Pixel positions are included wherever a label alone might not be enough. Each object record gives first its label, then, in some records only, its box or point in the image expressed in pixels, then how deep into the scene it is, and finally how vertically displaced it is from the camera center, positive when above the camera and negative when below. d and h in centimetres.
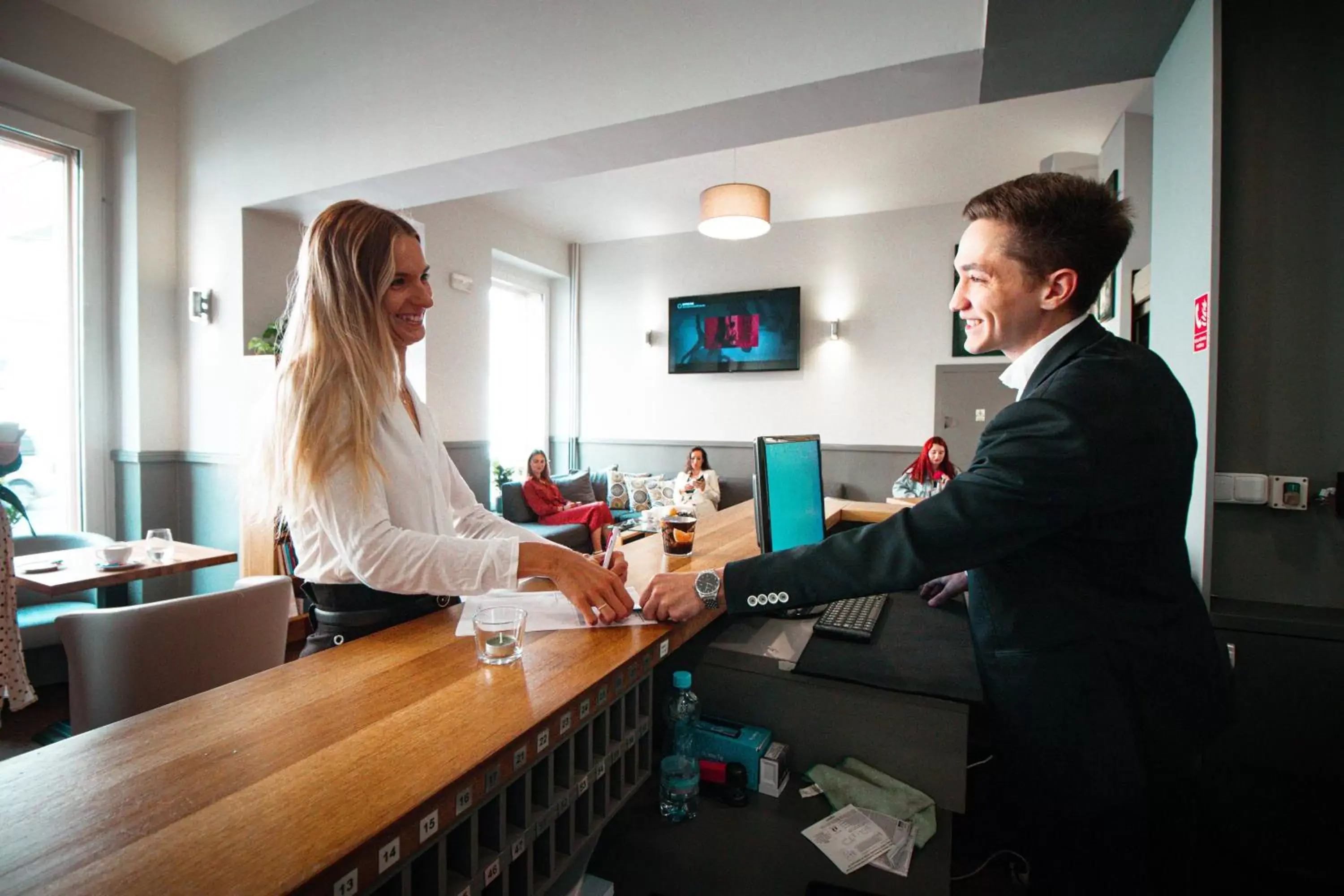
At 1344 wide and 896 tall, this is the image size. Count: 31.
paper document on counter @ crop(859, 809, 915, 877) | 103 -67
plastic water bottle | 114 -60
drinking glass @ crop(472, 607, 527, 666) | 93 -29
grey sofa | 534 -54
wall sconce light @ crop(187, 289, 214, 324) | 386 +81
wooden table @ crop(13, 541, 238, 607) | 227 -50
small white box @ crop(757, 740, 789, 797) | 119 -63
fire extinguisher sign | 172 +31
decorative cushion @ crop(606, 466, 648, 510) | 640 -52
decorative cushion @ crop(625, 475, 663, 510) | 635 -52
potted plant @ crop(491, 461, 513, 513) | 608 -36
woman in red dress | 559 -60
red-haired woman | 426 -25
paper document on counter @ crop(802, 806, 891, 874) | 104 -66
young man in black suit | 93 -21
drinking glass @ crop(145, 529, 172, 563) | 268 -45
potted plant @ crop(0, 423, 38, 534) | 332 -11
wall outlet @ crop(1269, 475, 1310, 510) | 164 -14
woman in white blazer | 592 -44
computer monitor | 158 -14
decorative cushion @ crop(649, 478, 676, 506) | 628 -52
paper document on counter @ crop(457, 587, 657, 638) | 109 -31
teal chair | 262 -76
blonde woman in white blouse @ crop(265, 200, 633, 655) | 99 -5
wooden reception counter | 51 -32
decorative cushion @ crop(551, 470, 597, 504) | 611 -46
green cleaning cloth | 111 -63
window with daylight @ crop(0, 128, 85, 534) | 347 +65
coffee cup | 252 -45
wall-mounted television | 626 +107
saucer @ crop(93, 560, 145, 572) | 249 -50
